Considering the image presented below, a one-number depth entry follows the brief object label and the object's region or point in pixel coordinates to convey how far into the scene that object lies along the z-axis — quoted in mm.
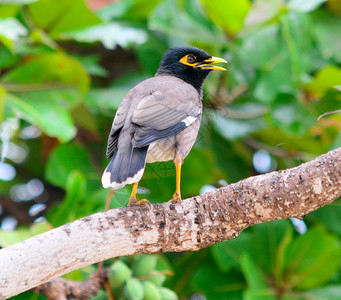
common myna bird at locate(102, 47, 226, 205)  4512
